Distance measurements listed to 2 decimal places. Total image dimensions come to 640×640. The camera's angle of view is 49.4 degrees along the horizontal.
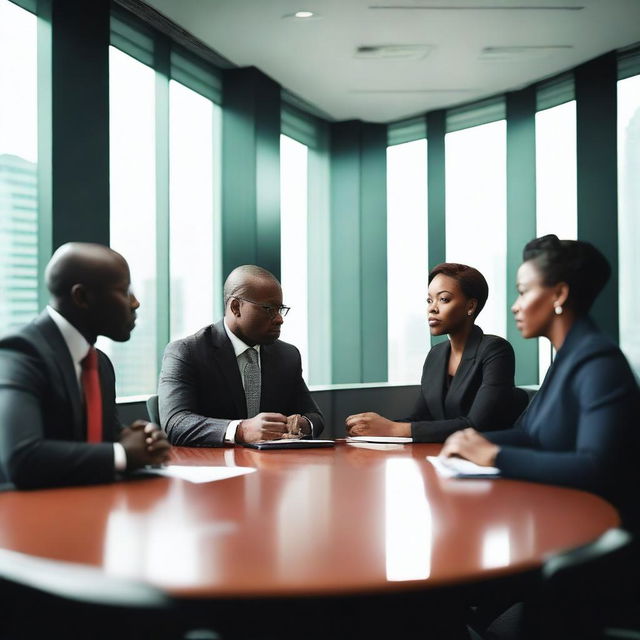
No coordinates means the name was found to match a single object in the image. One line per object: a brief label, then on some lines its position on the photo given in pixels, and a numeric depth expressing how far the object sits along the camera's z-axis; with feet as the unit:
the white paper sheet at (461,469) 6.42
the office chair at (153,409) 9.88
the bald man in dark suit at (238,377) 9.12
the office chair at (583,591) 3.12
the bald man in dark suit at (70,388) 5.65
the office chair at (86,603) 2.77
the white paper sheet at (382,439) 9.30
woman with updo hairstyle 5.81
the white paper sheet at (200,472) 6.41
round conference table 3.66
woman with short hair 9.70
